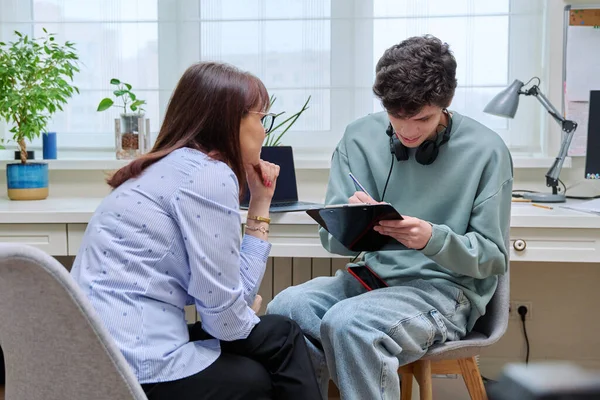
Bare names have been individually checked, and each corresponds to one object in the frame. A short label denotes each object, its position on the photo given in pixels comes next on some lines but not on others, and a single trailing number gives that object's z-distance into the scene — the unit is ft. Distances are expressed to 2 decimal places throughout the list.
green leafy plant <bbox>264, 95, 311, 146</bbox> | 8.36
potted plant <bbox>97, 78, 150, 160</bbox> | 8.57
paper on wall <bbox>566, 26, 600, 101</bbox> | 8.36
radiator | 8.87
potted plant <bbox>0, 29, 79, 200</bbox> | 7.89
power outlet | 8.79
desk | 6.68
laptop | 7.28
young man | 5.14
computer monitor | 7.47
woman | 3.98
